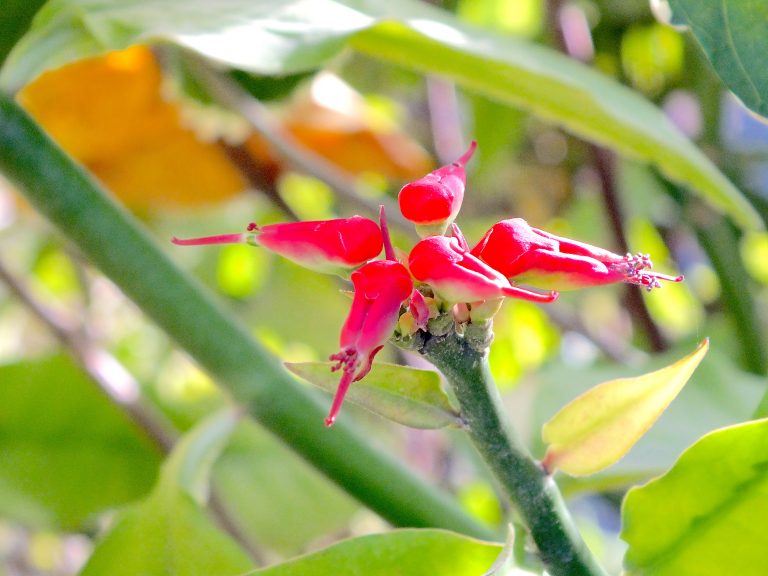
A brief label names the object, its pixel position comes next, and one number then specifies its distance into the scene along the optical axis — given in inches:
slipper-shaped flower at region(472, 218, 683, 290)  6.7
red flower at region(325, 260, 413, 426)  6.5
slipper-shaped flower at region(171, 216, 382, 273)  6.7
